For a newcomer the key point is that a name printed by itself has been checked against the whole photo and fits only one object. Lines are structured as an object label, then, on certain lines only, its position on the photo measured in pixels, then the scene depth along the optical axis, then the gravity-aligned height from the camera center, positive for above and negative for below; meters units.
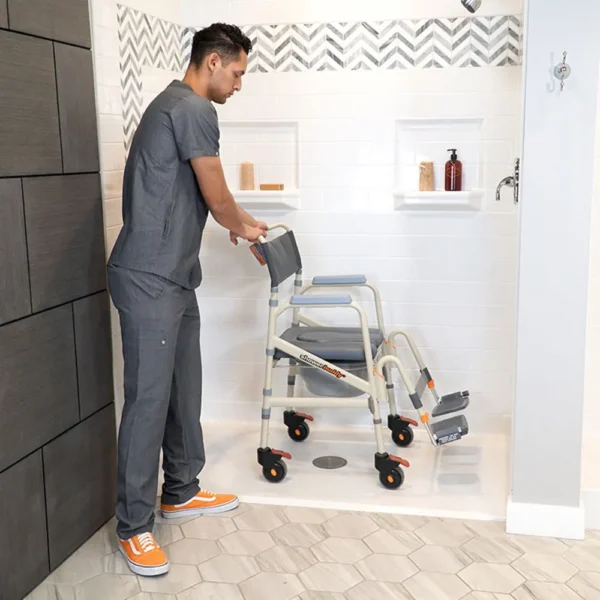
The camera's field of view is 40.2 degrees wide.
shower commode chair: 3.02 -0.75
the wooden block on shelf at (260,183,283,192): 3.51 -0.09
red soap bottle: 3.38 -0.05
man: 2.47 -0.23
